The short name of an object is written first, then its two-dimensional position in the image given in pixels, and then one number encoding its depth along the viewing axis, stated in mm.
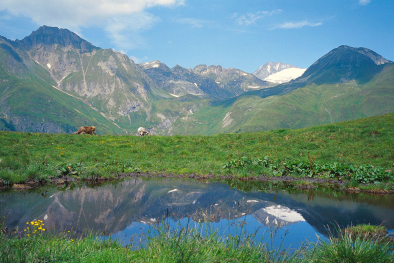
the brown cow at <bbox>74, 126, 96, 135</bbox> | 46156
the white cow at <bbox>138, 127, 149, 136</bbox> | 52509
